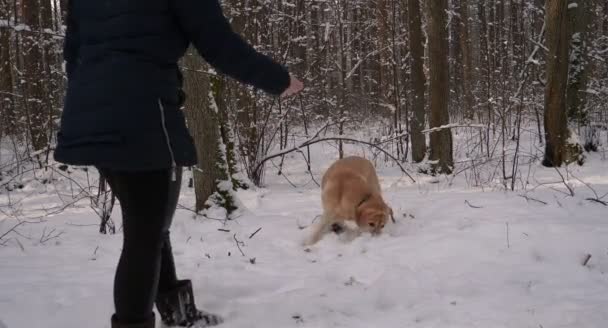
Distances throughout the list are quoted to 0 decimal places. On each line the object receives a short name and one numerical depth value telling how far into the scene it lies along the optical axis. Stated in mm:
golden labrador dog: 4309
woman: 1733
